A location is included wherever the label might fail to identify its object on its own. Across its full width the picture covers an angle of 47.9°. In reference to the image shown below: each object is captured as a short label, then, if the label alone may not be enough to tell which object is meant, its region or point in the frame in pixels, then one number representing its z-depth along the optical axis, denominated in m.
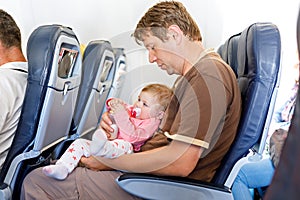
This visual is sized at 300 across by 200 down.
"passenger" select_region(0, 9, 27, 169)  1.34
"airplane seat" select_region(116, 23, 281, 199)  1.09
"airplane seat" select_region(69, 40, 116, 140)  1.98
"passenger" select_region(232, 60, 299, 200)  1.53
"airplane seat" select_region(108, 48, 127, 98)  2.47
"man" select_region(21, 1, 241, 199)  1.06
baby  1.35
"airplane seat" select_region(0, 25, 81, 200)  1.23
